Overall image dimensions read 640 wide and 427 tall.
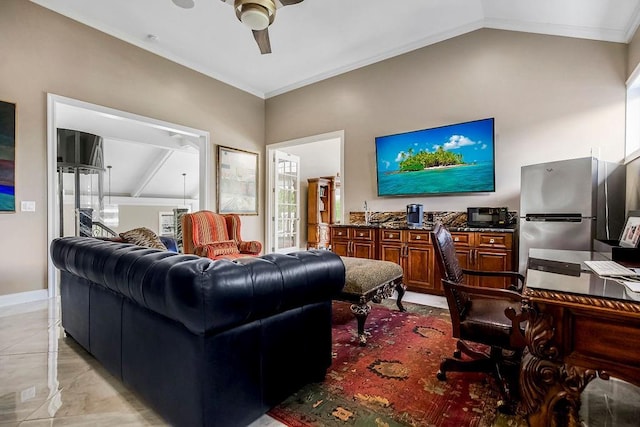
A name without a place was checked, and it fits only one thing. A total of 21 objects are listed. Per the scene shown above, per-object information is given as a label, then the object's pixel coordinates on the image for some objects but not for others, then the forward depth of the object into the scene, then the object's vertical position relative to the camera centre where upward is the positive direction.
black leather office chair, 1.59 -0.63
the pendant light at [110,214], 7.36 -0.12
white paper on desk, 0.98 -0.25
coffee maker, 4.23 -0.06
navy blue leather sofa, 1.27 -0.58
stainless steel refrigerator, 2.85 +0.06
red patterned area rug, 1.57 -1.07
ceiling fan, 2.52 +1.66
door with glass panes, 6.38 +0.15
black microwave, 3.65 -0.09
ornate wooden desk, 0.89 -0.41
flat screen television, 3.89 +0.69
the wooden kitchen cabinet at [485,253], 3.40 -0.50
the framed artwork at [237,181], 5.56 +0.53
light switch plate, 3.51 +0.03
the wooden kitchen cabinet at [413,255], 3.86 -0.60
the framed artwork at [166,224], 8.71 -0.42
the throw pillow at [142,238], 2.68 -0.26
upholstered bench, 2.48 -0.65
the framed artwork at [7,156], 3.36 +0.58
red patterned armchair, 4.09 -0.40
